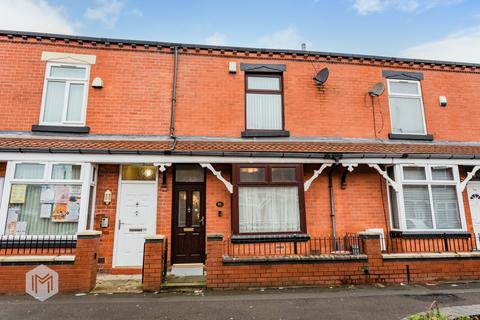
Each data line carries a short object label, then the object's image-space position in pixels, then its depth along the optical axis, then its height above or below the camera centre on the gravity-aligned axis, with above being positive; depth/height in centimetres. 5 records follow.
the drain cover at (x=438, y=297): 530 -149
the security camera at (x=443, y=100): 959 +375
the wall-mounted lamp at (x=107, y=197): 755 +52
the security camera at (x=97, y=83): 827 +376
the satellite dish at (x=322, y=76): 888 +426
